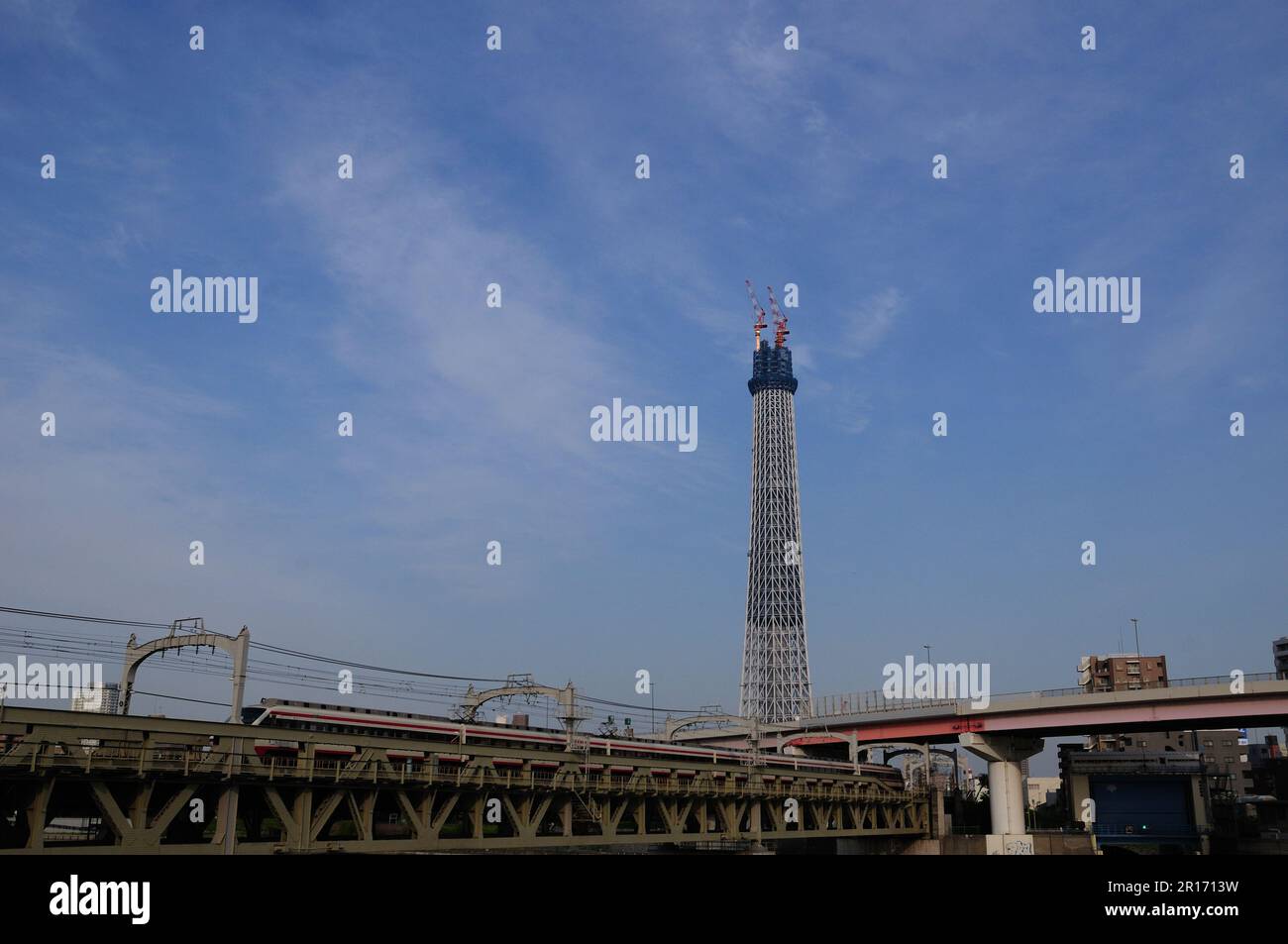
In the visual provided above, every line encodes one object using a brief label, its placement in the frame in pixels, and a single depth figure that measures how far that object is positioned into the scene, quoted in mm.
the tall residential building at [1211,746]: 173250
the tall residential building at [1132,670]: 193000
